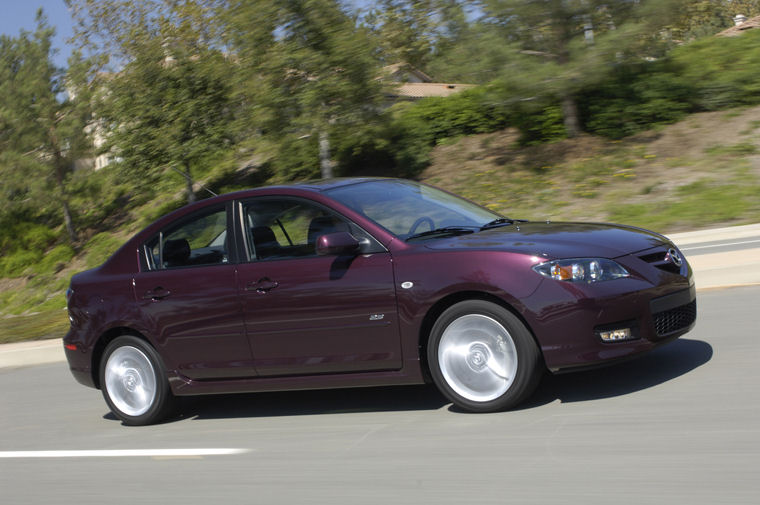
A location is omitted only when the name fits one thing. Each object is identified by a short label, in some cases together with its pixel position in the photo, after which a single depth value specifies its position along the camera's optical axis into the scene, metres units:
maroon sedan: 5.17
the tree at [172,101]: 31.20
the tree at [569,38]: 20.84
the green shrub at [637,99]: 20.73
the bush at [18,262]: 39.09
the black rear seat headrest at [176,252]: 6.63
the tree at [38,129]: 40.25
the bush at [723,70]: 20.09
